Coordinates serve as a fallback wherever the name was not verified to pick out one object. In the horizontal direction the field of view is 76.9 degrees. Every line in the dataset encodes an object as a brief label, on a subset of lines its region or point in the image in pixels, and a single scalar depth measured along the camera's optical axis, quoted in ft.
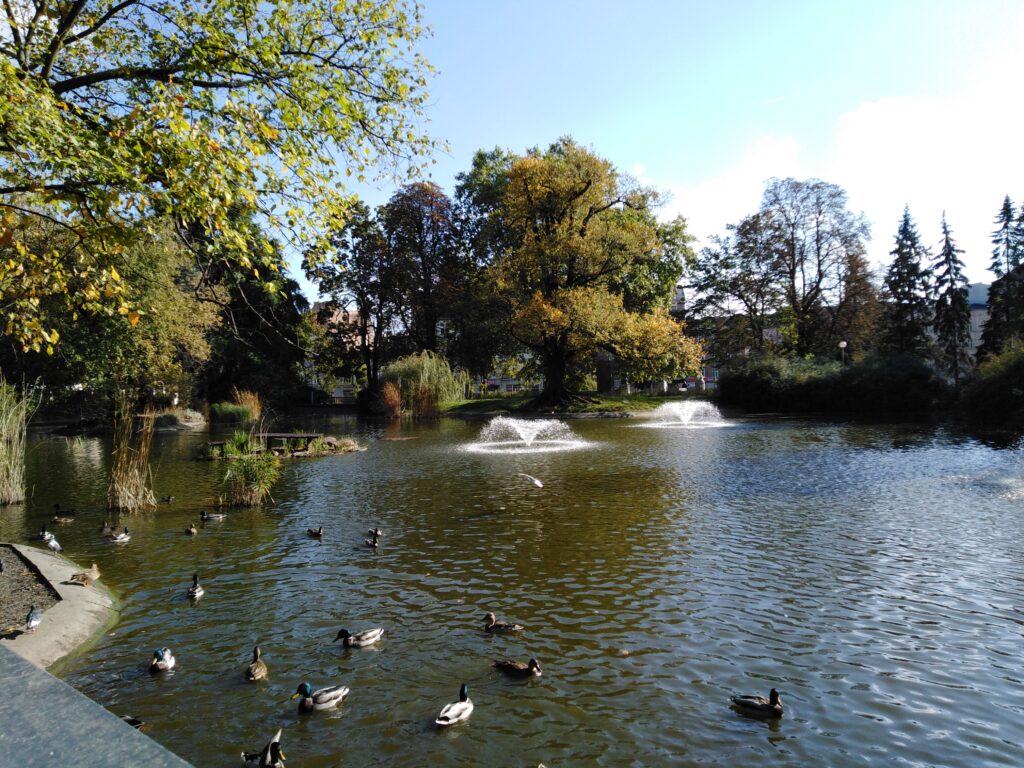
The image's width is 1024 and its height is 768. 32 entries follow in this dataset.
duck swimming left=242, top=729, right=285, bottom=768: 16.10
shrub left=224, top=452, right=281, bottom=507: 50.47
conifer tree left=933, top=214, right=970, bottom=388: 180.14
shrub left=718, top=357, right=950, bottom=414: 132.77
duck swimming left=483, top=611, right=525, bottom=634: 24.58
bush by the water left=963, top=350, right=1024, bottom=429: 97.04
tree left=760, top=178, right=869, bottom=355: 173.47
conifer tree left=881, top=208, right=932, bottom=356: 180.14
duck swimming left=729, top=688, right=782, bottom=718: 18.20
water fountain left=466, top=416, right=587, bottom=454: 85.30
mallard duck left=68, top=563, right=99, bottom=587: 29.66
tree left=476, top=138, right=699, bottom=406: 140.97
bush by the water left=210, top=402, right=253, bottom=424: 146.82
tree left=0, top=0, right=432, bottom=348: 24.29
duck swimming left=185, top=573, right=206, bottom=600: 28.99
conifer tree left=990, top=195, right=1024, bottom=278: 185.88
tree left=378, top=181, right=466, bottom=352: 204.13
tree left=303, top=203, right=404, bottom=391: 204.03
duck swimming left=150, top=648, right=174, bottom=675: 21.74
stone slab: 6.24
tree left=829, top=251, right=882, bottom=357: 176.55
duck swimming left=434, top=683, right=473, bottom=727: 18.26
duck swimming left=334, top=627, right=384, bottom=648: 23.41
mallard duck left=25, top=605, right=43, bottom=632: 24.06
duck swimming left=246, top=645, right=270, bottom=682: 21.06
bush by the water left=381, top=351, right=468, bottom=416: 152.56
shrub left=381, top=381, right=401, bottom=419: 151.02
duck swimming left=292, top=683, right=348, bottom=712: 19.17
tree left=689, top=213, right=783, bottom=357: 184.44
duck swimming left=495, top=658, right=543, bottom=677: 21.03
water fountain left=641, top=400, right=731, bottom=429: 115.55
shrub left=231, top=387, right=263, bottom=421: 134.82
